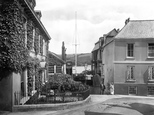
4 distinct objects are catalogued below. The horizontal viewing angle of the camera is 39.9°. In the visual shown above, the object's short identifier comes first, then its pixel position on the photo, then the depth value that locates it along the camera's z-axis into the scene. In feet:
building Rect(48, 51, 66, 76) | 111.14
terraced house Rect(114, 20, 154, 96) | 83.51
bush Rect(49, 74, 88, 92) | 52.03
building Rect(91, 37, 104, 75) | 125.70
